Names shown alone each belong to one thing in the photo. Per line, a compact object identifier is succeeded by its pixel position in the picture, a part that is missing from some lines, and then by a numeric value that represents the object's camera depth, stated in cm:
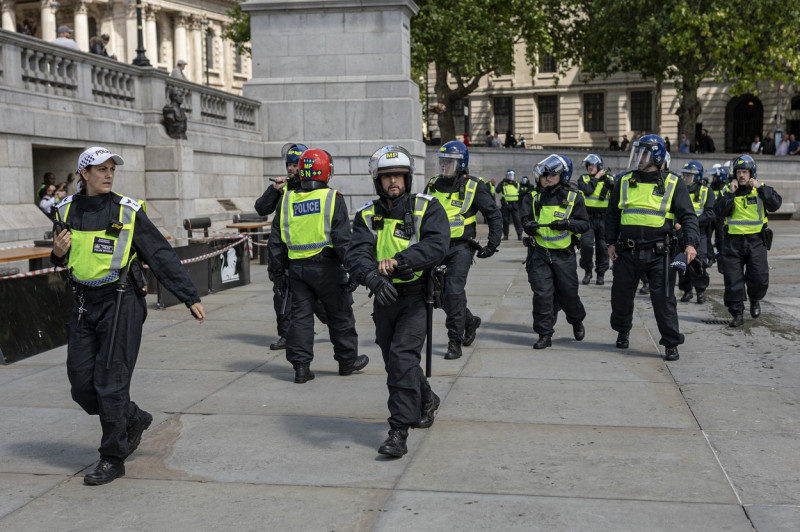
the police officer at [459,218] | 925
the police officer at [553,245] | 973
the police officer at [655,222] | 895
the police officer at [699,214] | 1288
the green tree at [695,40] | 4081
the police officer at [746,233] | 1119
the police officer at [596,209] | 1547
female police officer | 552
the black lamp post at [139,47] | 1956
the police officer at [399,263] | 594
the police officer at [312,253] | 810
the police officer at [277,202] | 857
